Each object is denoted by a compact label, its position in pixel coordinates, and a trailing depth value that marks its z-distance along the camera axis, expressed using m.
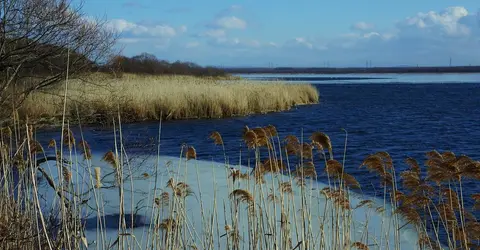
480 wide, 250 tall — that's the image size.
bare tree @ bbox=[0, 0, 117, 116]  8.86
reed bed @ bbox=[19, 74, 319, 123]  14.52
